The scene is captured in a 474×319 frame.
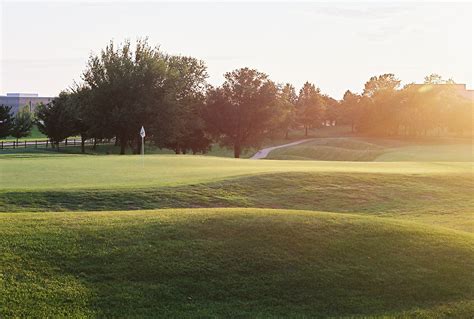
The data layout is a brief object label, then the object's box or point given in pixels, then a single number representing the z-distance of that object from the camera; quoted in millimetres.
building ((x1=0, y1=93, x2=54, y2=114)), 196088
